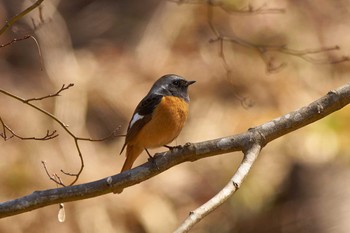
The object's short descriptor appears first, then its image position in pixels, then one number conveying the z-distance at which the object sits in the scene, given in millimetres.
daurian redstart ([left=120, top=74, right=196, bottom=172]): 9922
